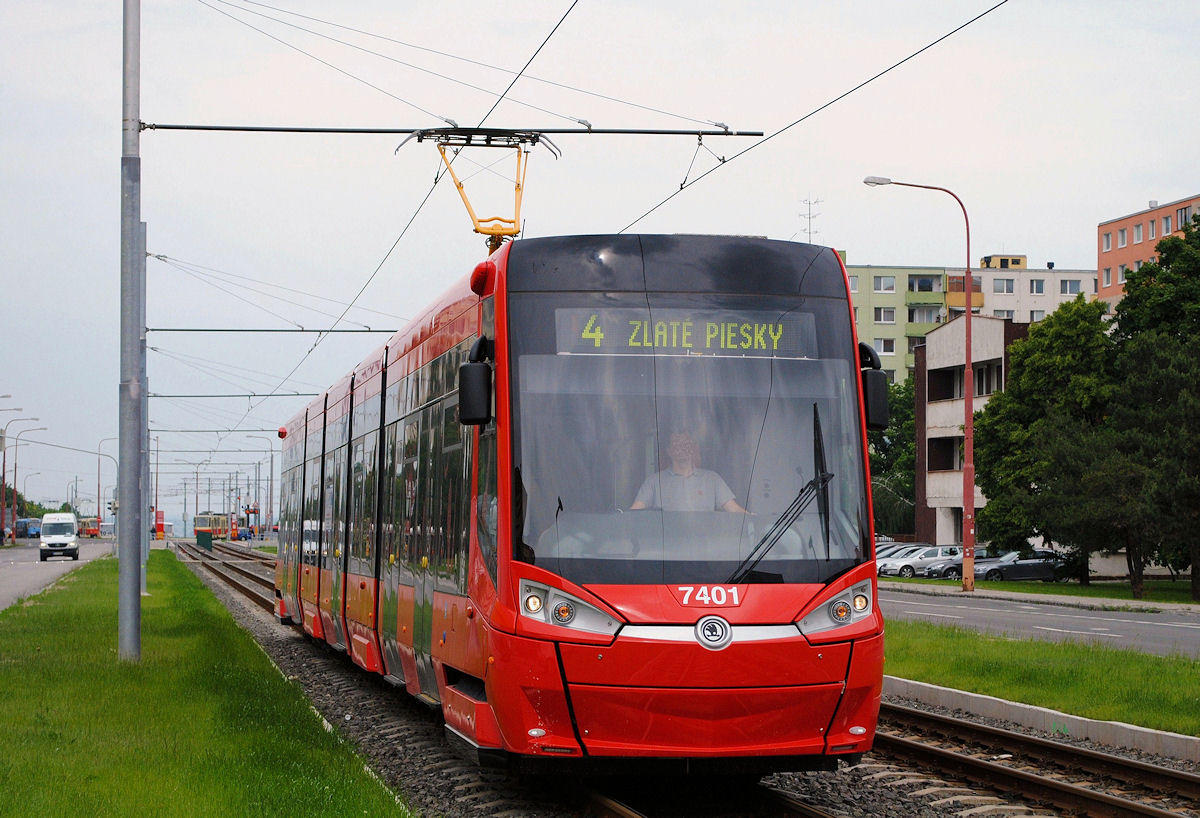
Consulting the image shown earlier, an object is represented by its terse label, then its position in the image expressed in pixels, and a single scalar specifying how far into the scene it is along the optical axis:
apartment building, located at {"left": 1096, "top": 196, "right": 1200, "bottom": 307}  103.94
